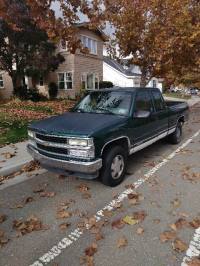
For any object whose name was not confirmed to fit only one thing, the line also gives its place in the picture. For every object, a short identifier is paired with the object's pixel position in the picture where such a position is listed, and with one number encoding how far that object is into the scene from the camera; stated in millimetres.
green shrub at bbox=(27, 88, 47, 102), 24112
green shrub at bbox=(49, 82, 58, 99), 27594
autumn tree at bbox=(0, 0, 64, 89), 20156
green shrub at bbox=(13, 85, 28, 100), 23516
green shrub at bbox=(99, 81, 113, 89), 30406
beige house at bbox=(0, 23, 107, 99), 26948
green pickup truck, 4922
